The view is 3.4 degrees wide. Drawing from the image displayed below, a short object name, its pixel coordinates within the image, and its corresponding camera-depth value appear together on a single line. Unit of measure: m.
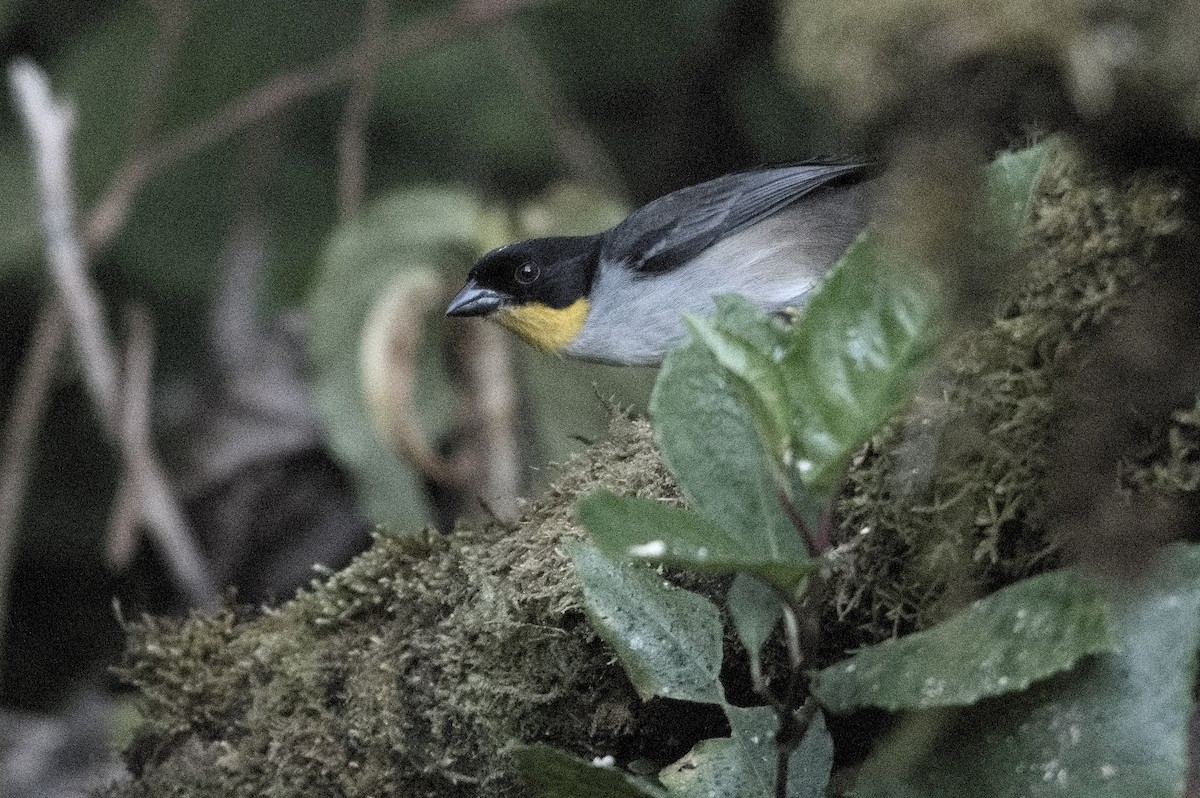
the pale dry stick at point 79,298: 5.04
